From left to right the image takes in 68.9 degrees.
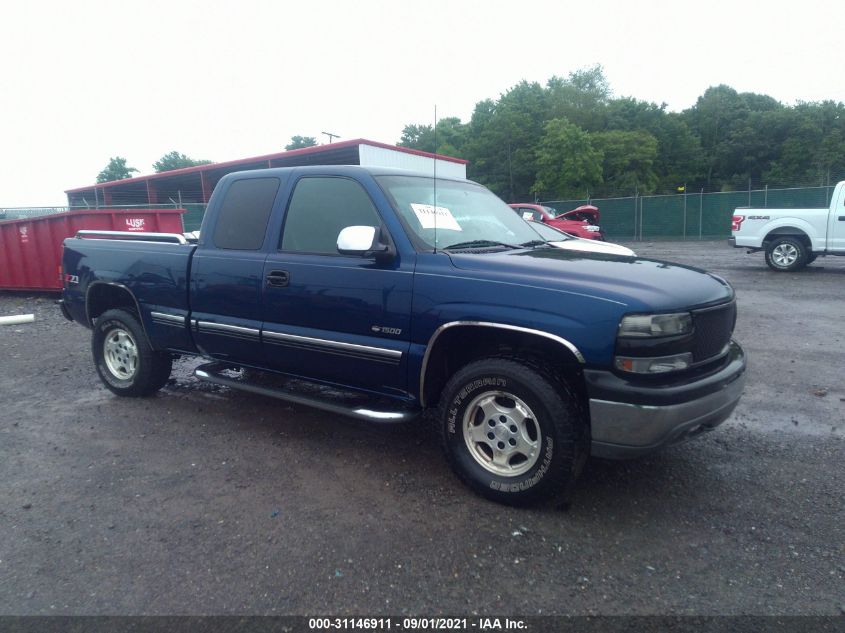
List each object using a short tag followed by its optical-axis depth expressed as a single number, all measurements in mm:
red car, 17969
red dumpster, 11305
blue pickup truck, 3020
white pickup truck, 12875
